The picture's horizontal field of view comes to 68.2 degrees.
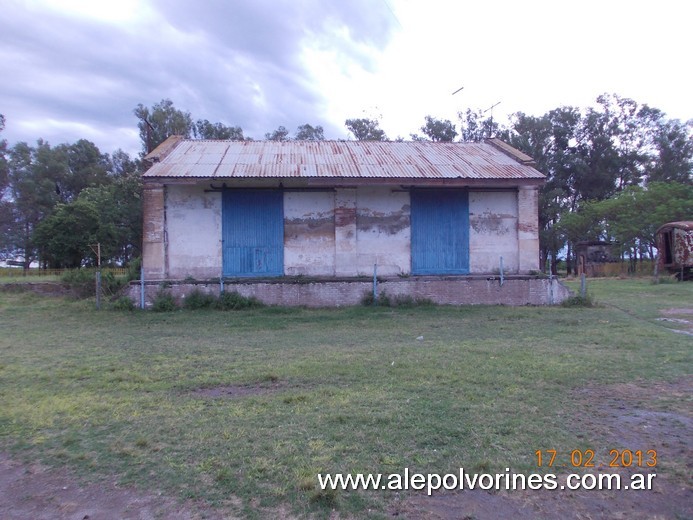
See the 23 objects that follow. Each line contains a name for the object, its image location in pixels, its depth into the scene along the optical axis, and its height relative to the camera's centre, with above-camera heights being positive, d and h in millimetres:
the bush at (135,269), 15506 -14
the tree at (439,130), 40656 +10634
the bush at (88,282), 16000 -419
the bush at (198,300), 13656 -874
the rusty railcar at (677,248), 24359 +606
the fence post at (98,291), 14125 -606
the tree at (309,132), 41250 +10827
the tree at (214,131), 37969 +10271
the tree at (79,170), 51312 +10125
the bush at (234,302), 13547 -933
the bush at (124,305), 13602 -963
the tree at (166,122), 38125 +11071
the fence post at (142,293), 13672 -658
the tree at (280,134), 40156 +10531
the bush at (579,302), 14179 -1123
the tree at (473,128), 41469 +11019
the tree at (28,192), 47062 +7416
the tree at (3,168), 43588 +8837
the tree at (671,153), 42375 +9036
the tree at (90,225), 37406 +3340
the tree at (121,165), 47347 +10404
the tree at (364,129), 37931 +10194
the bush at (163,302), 13516 -898
